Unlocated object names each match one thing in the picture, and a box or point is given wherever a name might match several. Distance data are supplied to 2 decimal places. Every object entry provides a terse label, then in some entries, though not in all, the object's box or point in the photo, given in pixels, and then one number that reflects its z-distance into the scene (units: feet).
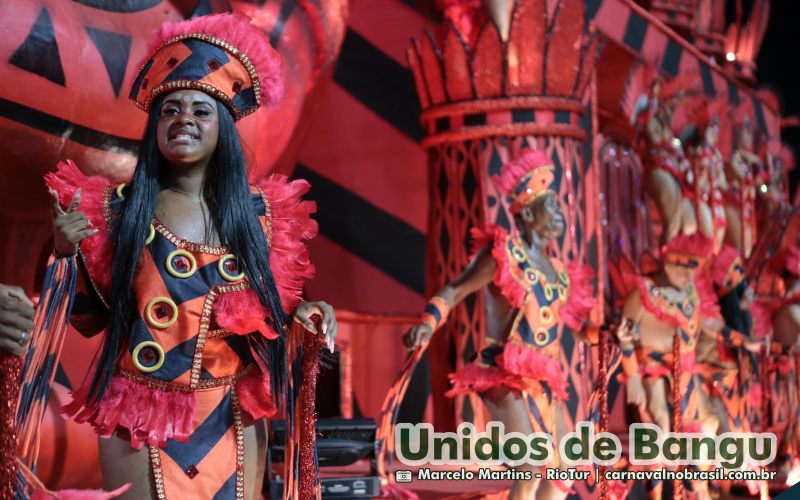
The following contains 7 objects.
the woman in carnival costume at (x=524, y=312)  15.97
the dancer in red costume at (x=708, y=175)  27.35
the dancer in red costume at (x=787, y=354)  25.79
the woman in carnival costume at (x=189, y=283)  8.58
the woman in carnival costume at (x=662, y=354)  20.59
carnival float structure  12.70
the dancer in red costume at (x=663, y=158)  25.39
